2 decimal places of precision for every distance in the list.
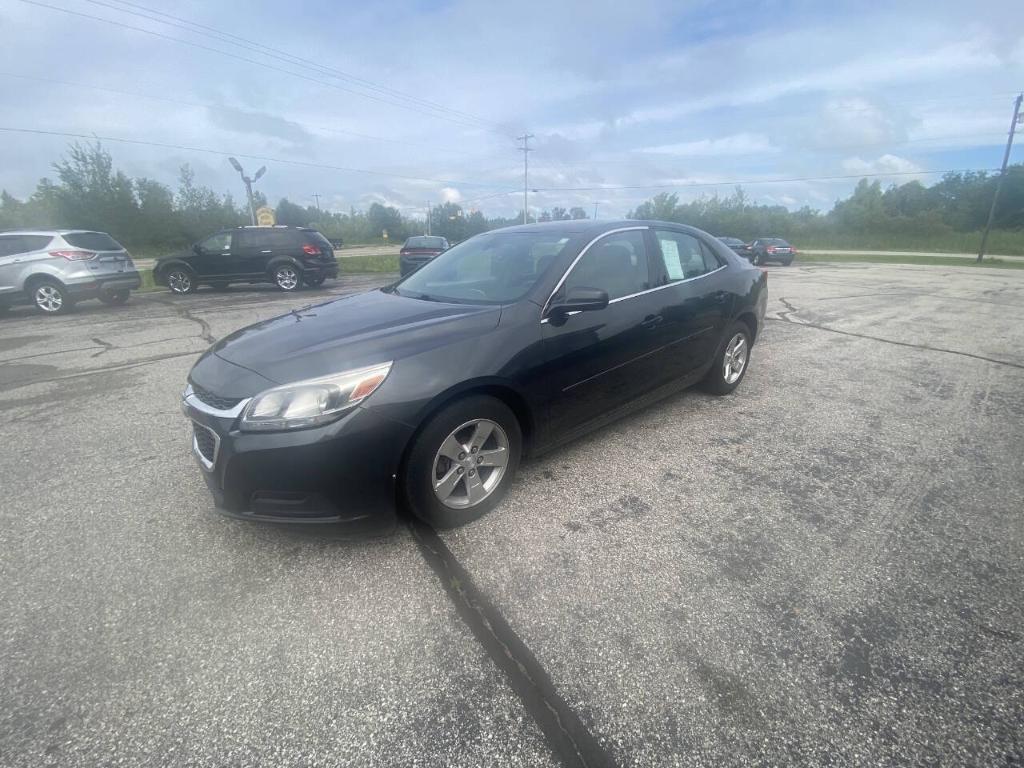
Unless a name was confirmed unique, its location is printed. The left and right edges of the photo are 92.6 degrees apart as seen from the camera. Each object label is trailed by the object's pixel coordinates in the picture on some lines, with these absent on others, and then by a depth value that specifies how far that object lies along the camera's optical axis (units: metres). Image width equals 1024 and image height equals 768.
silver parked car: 9.49
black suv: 13.15
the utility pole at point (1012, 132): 23.77
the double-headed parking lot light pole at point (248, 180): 25.00
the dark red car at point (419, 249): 16.27
